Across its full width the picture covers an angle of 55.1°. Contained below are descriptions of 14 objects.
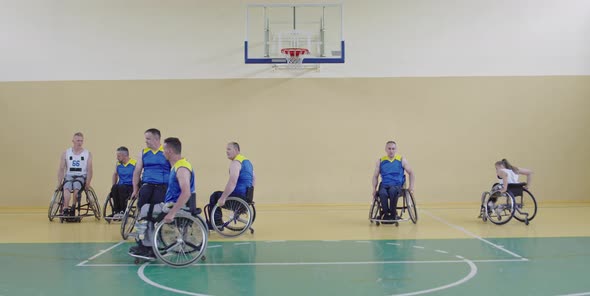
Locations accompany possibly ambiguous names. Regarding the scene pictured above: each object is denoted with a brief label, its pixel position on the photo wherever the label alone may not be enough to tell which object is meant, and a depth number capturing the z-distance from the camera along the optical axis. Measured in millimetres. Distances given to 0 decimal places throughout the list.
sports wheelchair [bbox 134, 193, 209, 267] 4367
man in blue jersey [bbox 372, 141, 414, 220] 6668
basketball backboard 8641
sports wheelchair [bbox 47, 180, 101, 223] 7184
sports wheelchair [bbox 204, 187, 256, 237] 5891
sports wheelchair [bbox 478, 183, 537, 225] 6652
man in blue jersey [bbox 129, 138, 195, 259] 4219
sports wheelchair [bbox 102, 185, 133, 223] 7008
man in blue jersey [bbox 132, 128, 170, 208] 4805
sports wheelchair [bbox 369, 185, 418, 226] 6648
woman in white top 6562
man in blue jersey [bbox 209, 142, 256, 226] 5914
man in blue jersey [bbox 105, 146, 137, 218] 7039
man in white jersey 7234
